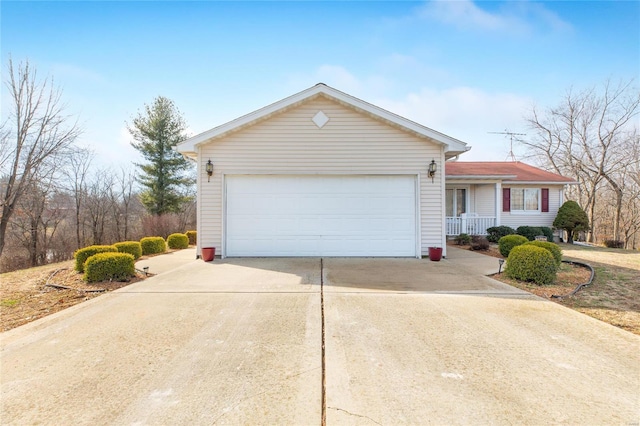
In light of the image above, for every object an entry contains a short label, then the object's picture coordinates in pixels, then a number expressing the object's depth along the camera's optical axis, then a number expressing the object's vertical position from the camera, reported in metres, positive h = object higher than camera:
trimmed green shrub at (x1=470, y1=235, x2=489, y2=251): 9.74 -0.90
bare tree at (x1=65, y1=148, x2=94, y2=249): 15.50 +2.05
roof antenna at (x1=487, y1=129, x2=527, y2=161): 20.64 +6.02
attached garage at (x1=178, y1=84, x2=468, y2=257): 7.90 +0.83
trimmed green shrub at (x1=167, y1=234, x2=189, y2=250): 11.38 -0.95
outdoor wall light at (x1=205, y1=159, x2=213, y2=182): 7.75 +1.35
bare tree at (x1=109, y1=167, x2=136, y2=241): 17.23 +1.17
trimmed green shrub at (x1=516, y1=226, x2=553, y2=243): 12.38 -0.62
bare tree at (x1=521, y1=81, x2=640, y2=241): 17.39 +5.14
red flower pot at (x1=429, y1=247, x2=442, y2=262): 7.52 -0.94
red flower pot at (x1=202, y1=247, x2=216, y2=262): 7.57 -0.97
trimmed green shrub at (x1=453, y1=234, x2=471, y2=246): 11.04 -0.85
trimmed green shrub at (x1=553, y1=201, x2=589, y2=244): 12.90 -0.06
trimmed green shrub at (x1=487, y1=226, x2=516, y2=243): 11.72 -0.59
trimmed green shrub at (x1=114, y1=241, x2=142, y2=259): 7.86 -0.86
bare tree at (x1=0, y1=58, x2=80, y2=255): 10.23 +2.82
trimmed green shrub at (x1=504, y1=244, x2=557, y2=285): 5.22 -0.89
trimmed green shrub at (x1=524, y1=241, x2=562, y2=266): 6.02 -0.68
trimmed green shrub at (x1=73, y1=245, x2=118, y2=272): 6.13 -0.81
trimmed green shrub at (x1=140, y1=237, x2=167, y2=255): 9.48 -0.93
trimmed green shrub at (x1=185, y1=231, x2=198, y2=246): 13.30 -0.91
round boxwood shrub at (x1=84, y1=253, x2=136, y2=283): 5.42 -0.96
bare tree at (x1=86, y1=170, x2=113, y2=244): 16.38 +0.75
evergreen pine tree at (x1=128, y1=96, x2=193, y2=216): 18.16 +3.76
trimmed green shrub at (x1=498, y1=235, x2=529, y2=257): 8.01 -0.70
